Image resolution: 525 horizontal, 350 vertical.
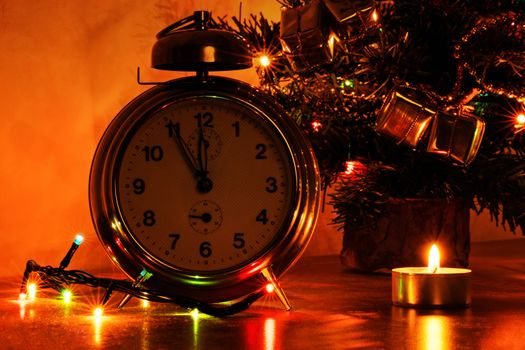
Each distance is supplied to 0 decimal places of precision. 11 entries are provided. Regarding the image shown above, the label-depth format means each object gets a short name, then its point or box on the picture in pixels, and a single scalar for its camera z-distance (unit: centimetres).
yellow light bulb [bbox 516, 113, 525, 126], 95
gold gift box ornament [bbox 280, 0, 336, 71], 92
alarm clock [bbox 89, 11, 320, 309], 81
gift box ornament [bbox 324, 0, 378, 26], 91
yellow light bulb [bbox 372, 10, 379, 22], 92
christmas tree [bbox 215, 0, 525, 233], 92
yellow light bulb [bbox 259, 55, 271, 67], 99
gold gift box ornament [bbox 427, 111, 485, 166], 88
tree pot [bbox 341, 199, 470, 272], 97
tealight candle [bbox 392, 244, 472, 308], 82
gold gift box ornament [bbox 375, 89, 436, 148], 89
